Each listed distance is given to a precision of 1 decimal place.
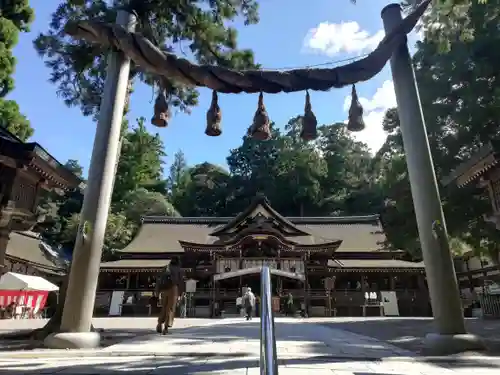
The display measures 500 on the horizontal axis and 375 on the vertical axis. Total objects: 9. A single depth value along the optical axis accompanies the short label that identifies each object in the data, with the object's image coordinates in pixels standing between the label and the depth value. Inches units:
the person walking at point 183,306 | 766.0
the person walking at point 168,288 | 300.8
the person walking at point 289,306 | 793.6
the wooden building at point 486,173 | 283.9
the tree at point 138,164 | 1504.7
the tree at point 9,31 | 387.2
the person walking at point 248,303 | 609.3
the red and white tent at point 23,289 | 653.9
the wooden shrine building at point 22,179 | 278.7
